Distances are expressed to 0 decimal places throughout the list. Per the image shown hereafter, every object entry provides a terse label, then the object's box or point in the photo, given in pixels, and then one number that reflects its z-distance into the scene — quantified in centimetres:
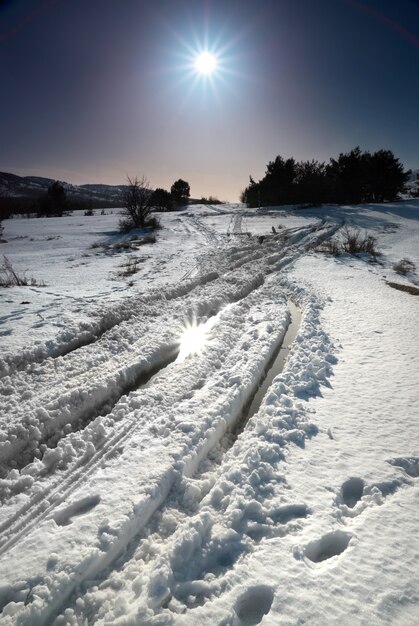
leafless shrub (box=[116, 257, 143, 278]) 973
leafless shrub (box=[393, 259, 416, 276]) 1052
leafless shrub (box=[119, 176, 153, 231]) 1998
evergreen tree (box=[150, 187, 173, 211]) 3689
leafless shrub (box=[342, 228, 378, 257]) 1316
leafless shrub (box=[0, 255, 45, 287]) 801
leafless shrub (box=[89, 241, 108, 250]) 1519
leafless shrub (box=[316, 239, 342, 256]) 1308
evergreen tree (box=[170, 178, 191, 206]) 4778
